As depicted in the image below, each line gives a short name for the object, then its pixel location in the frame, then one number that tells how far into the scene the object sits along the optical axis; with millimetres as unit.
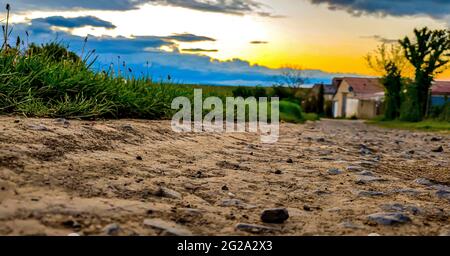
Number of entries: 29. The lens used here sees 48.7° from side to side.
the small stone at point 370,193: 4086
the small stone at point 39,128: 4523
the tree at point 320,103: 59781
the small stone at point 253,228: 2789
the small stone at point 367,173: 5229
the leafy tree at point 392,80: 37781
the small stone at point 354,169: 5572
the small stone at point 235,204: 3418
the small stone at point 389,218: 3117
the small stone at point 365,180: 4750
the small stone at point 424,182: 4871
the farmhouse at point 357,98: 57369
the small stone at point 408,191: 4281
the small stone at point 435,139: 14133
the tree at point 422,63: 33281
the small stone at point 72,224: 2513
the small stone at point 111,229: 2473
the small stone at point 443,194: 4191
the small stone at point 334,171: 5265
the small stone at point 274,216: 3026
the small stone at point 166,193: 3434
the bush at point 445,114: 28539
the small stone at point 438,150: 9523
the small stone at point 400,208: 3484
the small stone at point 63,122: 5182
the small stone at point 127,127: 6104
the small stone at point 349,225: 2984
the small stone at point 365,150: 8227
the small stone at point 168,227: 2596
